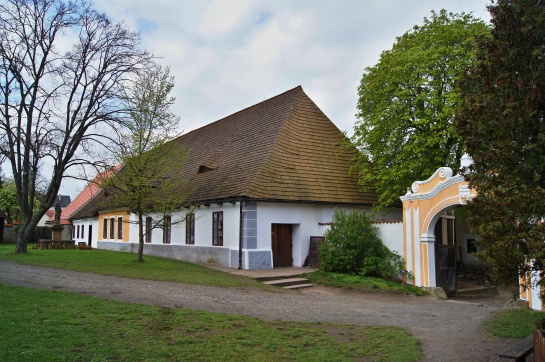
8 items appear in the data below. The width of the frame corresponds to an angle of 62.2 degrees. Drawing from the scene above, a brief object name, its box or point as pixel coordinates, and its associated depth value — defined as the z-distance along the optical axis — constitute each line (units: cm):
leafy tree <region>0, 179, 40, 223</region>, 5543
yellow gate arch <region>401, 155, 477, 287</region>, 1398
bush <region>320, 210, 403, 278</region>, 1612
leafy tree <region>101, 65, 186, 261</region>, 1730
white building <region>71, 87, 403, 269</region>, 1789
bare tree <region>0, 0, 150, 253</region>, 2059
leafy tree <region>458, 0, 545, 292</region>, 571
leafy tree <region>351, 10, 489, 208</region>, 1731
